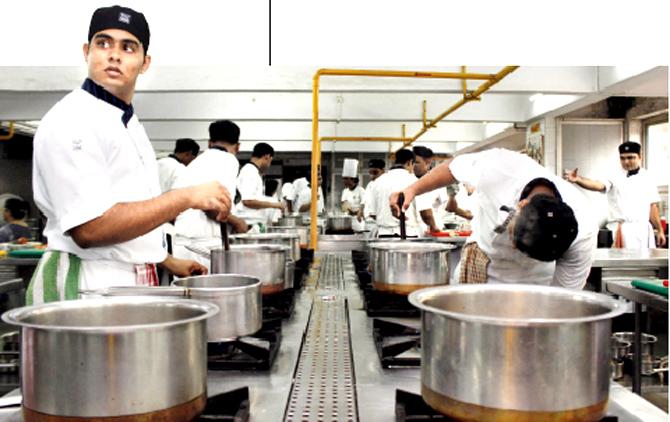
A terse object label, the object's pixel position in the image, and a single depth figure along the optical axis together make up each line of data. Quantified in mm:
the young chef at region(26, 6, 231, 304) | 1124
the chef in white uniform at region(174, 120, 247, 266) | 3061
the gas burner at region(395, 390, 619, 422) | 783
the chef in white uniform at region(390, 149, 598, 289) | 1262
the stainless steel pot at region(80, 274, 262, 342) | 898
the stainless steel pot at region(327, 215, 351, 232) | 5905
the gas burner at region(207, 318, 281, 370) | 1064
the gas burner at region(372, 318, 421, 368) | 1092
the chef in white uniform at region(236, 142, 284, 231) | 4539
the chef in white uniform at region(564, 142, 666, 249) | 5340
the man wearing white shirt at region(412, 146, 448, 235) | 4875
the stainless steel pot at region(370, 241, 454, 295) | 1443
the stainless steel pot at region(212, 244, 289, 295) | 1388
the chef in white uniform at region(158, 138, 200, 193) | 4270
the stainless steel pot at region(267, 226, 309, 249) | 3150
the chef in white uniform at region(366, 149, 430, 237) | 4898
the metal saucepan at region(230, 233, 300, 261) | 1976
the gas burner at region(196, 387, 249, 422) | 825
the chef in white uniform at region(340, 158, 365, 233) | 7777
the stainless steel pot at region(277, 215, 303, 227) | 5579
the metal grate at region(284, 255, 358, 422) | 868
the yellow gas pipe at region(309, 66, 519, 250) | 3473
